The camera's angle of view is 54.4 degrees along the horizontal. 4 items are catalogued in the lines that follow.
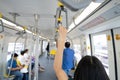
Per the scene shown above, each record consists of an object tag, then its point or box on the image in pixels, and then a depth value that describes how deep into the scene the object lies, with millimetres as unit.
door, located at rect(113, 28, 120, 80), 2570
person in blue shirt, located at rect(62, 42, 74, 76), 3311
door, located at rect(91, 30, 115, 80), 2830
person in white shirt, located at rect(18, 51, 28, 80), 4652
